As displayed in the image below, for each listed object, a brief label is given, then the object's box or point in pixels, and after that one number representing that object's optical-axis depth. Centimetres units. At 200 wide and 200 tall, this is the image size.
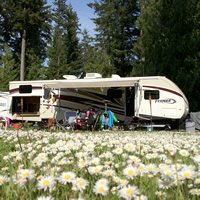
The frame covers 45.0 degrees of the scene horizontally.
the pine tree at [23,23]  2661
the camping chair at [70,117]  1277
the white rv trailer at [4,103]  1667
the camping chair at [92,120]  1224
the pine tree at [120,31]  2669
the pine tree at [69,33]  3662
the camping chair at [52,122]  1215
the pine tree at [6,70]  2653
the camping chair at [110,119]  1207
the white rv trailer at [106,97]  1302
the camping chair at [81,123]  1263
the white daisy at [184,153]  202
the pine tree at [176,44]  1589
